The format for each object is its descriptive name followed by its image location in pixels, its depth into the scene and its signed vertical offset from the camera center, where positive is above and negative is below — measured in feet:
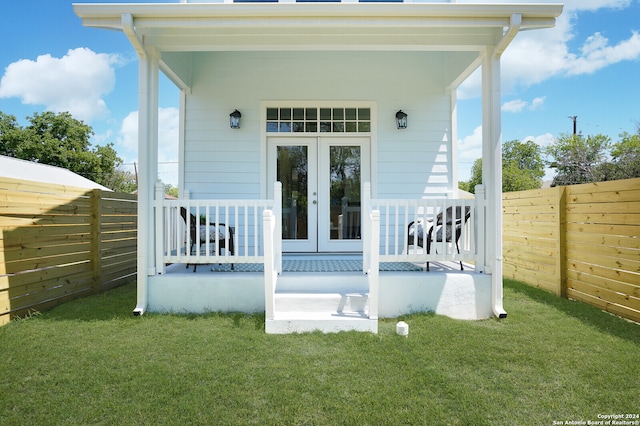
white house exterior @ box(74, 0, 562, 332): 11.98 +3.94
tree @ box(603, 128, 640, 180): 53.16 +8.64
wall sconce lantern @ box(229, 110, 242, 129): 18.04 +4.77
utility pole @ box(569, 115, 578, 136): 88.09 +22.20
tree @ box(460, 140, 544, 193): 123.65 +19.06
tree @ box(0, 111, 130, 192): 73.10 +14.77
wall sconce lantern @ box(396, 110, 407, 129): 18.26 +4.77
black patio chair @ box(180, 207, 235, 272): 13.31 -0.86
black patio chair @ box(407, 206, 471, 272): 13.52 -0.55
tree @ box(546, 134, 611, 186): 71.05 +11.61
